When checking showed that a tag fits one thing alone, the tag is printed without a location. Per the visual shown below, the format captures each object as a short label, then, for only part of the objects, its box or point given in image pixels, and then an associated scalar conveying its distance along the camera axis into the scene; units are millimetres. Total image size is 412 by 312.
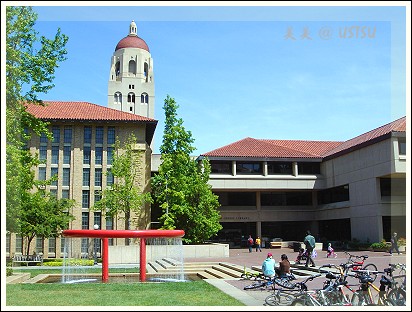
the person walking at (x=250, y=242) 40275
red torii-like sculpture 18344
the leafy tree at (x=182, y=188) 38344
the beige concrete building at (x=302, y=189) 40750
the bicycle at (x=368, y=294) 9860
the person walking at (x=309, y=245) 20859
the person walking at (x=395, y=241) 22975
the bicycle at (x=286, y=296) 9562
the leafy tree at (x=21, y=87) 17531
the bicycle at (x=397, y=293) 10013
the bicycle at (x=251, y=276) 17066
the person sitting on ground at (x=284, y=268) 16375
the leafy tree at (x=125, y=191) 38531
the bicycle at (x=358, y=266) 16647
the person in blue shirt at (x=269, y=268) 16875
